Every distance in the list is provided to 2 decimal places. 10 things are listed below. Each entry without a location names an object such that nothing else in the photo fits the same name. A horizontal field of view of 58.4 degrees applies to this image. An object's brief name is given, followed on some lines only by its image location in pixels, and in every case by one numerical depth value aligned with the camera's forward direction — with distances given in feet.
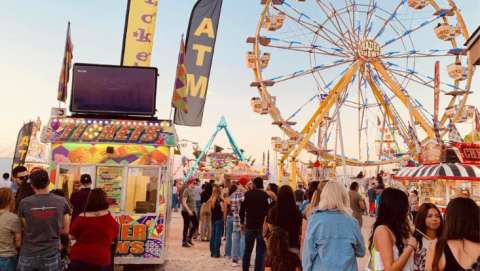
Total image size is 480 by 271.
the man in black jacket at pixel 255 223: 20.87
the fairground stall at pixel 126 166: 22.61
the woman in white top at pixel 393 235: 9.53
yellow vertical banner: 34.58
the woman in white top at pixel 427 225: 10.56
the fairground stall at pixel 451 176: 38.60
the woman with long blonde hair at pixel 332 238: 10.16
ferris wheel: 67.51
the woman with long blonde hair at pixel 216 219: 28.63
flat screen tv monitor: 24.86
